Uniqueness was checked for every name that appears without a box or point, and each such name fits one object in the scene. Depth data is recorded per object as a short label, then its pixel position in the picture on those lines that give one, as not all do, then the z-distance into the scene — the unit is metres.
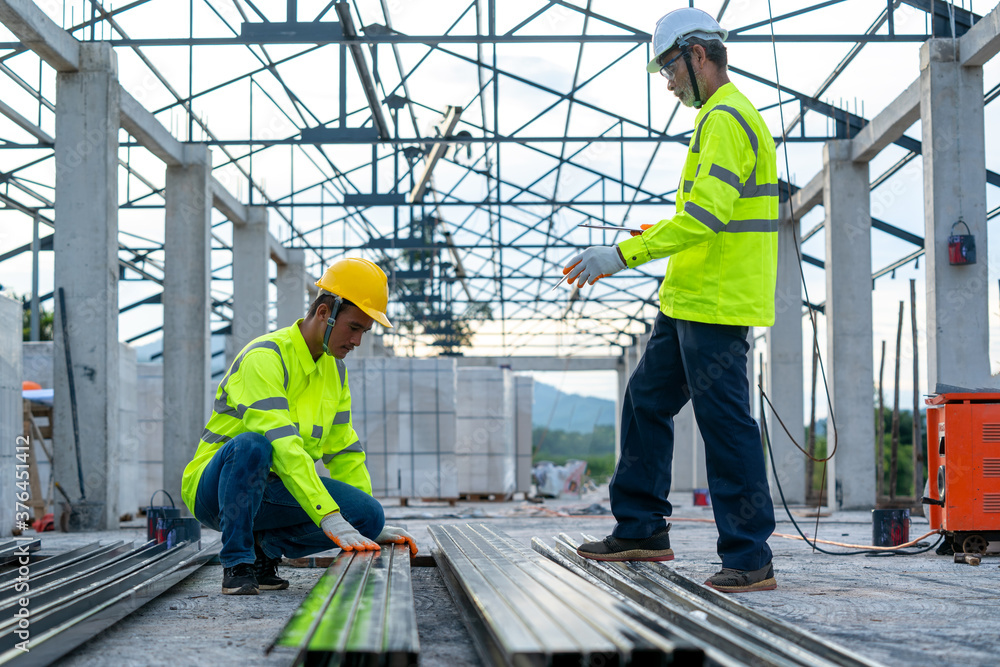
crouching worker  3.46
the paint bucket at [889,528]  6.00
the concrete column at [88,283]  9.43
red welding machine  5.14
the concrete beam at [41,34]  8.59
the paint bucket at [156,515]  6.43
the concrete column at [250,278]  16.64
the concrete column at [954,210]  9.15
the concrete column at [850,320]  12.80
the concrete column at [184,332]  13.06
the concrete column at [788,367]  15.53
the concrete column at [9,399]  7.98
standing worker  3.51
